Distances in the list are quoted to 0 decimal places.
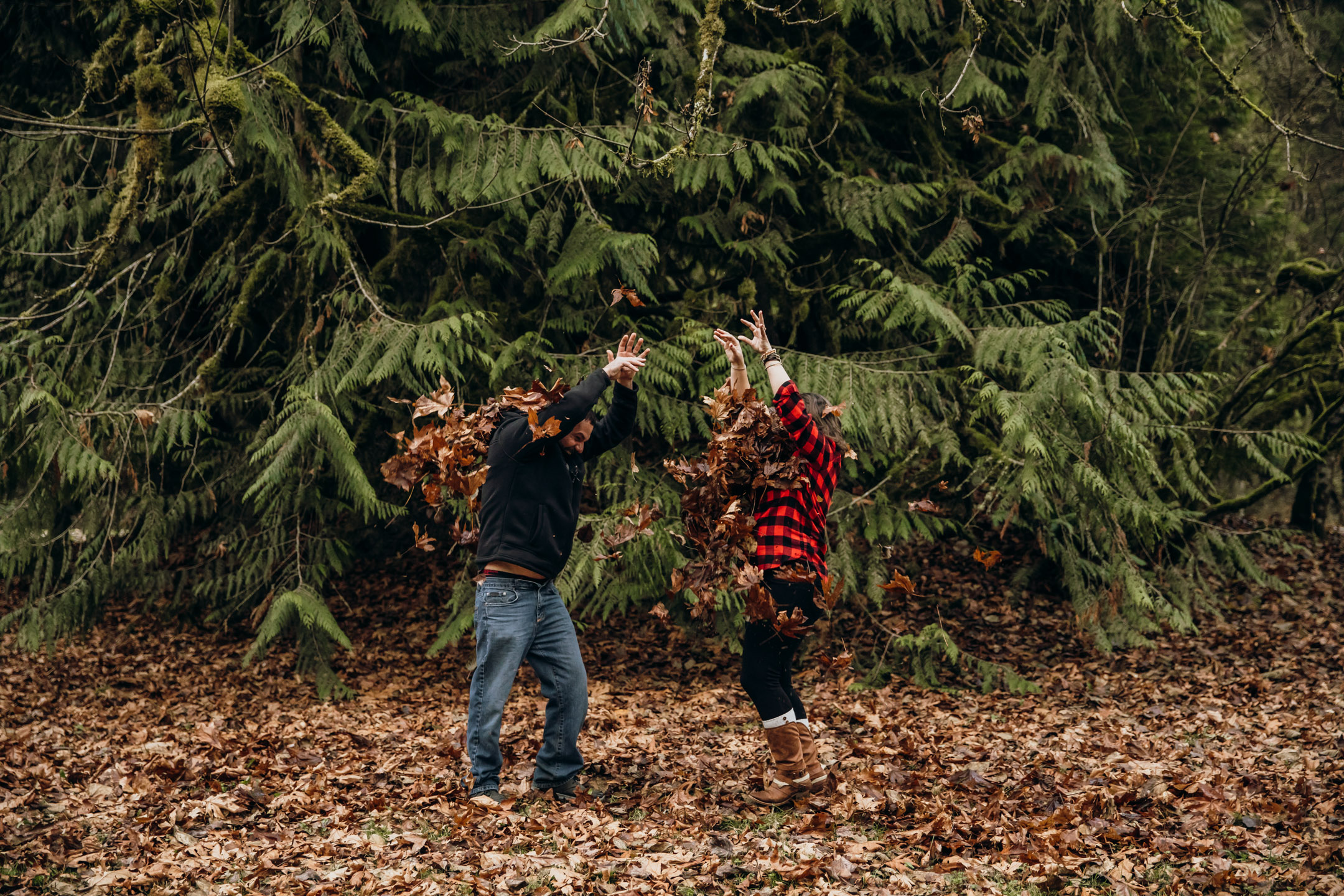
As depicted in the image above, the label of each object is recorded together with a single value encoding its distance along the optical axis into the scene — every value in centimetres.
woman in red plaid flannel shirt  448
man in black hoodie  452
